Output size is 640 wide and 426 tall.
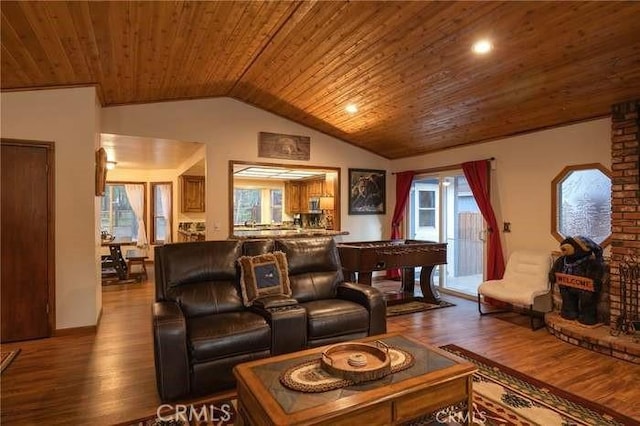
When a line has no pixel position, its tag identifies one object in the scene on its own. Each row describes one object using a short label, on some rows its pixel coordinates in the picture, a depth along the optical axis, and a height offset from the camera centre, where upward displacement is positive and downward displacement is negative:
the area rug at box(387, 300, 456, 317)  4.89 -1.34
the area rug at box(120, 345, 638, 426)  2.33 -1.34
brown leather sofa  2.57 -0.85
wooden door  3.81 -0.30
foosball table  4.79 -0.65
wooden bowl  1.88 -0.83
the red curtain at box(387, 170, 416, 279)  6.73 +0.22
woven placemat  1.82 -0.86
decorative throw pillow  3.23 -0.58
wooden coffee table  1.64 -0.88
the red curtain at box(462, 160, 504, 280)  5.18 +0.00
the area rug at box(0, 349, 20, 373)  3.21 -1.35
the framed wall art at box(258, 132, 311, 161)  6.04 +1.12
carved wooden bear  3.85 -0.71
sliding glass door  5.76 -0.24
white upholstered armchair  4.28 -0.91
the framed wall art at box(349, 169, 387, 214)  6.92 +0.40
